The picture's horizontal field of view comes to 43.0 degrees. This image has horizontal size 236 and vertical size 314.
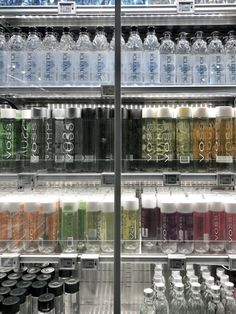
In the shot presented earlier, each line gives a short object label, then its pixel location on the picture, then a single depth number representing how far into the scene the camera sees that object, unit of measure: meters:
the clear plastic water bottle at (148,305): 1.40
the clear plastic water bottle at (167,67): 1.57
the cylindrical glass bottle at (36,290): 1.36
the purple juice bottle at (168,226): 1.46
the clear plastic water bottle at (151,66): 1.57
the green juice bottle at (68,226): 1.48
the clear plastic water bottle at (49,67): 1.60
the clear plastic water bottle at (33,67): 1.60
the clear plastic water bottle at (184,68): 1.58
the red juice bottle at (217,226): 1.46
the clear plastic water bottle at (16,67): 1.62
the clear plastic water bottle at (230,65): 1.56
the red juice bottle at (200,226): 1.46
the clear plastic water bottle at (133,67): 1.57
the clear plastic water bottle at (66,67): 1.60
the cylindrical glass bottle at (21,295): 1.31
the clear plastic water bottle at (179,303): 1.42
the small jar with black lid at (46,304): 1.30
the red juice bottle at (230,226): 1.44
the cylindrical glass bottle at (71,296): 1.42
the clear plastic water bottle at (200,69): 1.58
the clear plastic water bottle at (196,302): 1.42
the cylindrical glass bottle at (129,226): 1.47
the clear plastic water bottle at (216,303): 1.41
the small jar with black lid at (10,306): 1.25
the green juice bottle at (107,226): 1.48
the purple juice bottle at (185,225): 1.46
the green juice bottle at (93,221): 1.49
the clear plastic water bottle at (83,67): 1.60
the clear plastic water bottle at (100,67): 1.60
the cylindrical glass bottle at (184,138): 1.50
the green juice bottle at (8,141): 1.52
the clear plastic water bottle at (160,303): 1.43
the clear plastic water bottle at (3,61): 1.61
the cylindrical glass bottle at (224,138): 1.49
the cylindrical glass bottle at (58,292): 1.37
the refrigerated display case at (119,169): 1.43
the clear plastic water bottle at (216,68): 1.59
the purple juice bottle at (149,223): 1.48
